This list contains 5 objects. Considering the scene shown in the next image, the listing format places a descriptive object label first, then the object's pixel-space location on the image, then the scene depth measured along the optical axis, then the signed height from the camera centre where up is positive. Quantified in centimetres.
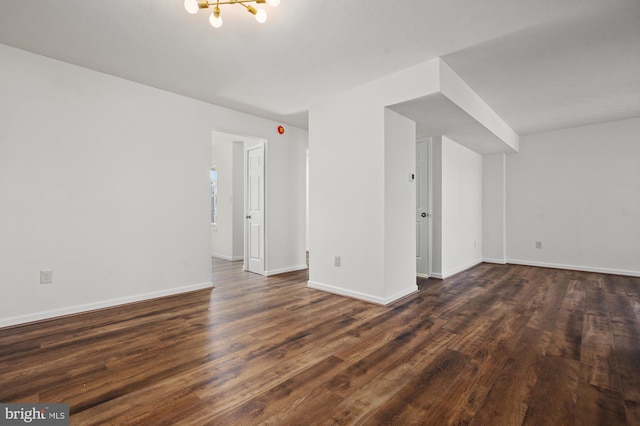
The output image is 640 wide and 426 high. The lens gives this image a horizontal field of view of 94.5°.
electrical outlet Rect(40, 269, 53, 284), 283 -61
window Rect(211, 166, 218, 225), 678 +42
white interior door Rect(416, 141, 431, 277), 472 +7
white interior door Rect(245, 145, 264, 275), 484 +4
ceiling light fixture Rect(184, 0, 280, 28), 198 +140
